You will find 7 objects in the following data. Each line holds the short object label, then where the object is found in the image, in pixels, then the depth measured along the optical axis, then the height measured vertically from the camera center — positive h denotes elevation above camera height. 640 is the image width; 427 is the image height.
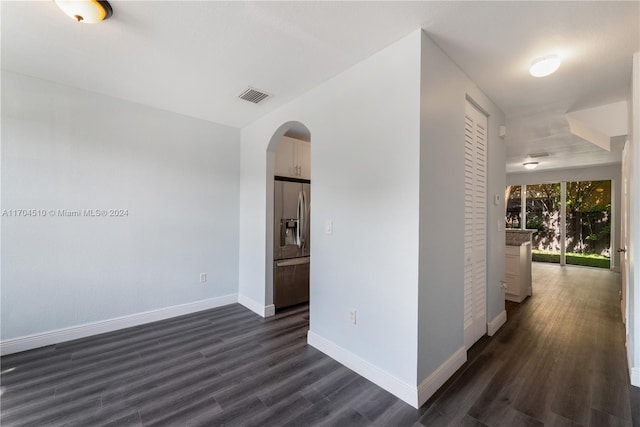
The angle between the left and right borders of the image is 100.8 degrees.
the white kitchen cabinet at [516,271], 4.10 -0.89
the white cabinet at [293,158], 3.84 +0.82
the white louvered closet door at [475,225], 2.57 -0.12
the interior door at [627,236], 2.74 -0.24
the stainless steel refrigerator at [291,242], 3.65 -0.42
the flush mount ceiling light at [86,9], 1.61 +1.26
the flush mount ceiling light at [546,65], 2.13 +1.22
